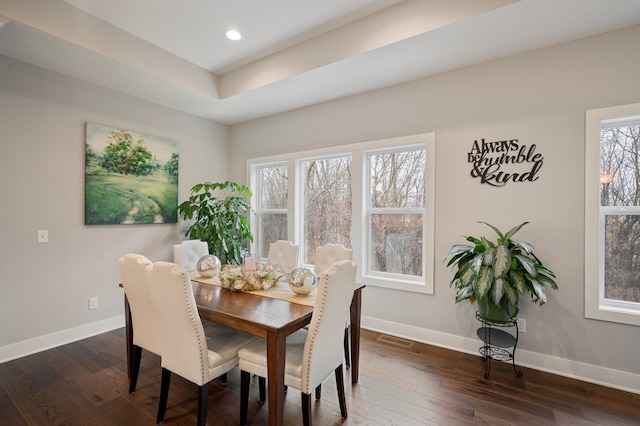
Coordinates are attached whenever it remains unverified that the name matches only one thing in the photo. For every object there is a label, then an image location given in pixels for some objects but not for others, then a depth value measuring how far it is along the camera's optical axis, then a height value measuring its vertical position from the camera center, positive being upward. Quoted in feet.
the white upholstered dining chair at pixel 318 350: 5.43 -2.81
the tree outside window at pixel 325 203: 12.59 +0.41
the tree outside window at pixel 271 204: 14.66 +0.39
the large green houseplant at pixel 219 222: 12.87 -0.47
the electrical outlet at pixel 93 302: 10.84 -3.37
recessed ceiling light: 9.18 +5.52
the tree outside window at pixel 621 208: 7.80 +0.18
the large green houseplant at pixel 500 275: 7.38 -1.59
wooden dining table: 5.19 -2.04
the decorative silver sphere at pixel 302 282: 7.00 -1.64
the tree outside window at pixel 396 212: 10.87 +0.04
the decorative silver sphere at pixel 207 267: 8.69 -1.62
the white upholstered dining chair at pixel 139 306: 6.48 -2.16
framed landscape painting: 10.79 +1.32
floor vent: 10.04 -4.41
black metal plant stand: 8.01 -3.44
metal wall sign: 8.64 +1.57
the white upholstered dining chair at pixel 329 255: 9.48 -1.38
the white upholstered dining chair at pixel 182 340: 5.46 -2.47
